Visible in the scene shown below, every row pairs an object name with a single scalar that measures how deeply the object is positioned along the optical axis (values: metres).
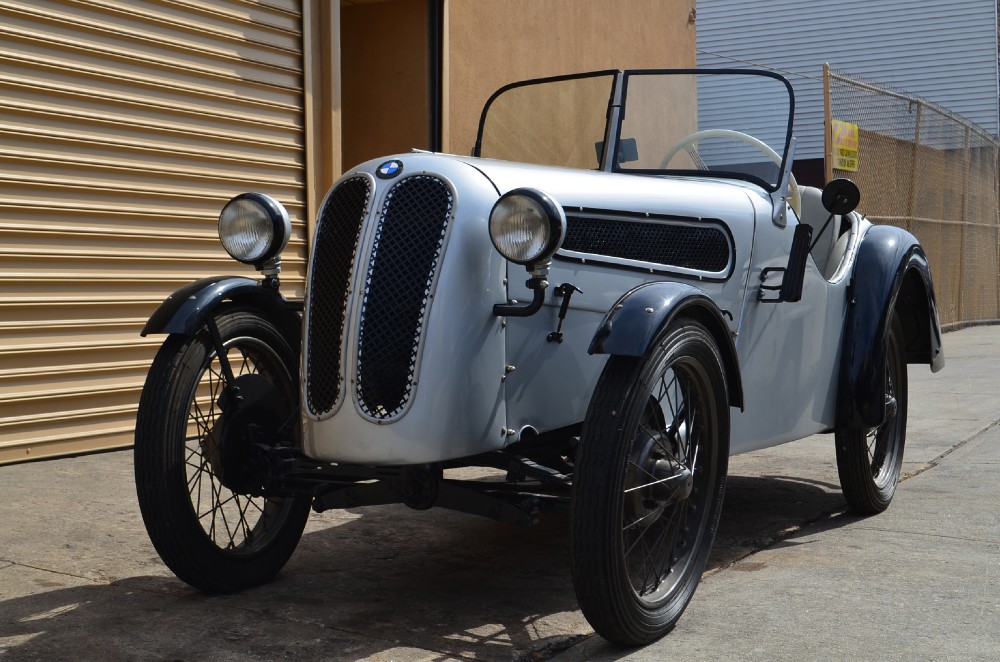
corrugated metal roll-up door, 6.03
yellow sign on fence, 12.09
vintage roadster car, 3.13
